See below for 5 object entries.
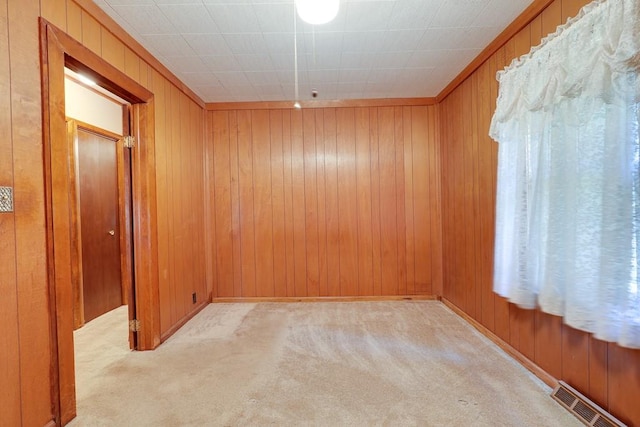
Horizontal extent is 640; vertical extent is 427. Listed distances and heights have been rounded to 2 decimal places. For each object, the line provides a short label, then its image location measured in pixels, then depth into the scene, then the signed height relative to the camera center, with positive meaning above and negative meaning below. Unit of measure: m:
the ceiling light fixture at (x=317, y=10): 1.54 +0.95
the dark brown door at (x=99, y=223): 3.25 -0.21
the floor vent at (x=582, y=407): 1.50 -1.05
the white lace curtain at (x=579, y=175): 1.34 +0.14
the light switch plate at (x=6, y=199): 1.40 +0.02
